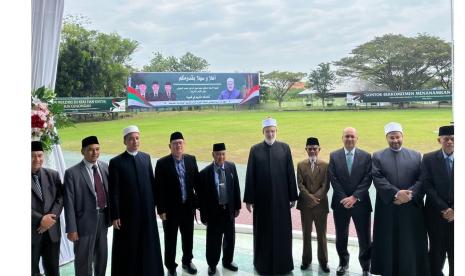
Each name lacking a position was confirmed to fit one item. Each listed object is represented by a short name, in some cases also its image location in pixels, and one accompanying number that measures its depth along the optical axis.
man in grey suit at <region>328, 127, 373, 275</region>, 3.25
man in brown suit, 3.43
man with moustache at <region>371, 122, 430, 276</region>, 3.01
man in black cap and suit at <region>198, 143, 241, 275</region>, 3.51
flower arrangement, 2.73
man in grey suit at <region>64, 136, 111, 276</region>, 2.88
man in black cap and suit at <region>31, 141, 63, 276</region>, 2.74
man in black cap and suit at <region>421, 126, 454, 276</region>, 2.90
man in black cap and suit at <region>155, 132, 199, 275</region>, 3.41
